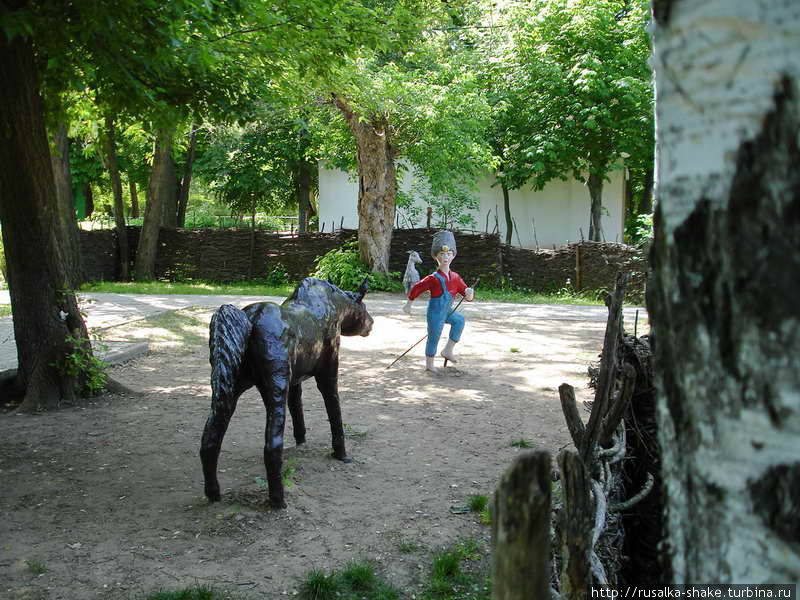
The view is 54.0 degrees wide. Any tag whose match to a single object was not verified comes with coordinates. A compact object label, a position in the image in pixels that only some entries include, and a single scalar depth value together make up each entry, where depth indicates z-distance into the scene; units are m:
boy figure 9.65
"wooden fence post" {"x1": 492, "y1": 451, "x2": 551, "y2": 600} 1.60
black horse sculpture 4.89
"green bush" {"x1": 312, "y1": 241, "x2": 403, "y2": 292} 20.25
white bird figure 9.88
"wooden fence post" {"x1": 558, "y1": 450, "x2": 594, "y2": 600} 2.26
